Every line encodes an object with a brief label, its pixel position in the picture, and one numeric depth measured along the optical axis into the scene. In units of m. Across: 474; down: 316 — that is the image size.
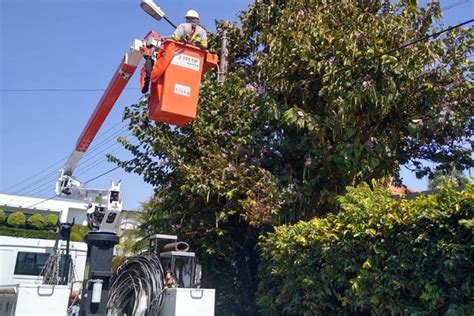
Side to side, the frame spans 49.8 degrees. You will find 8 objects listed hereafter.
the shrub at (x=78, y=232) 18.34
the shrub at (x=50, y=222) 26.22
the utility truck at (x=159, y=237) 6.44
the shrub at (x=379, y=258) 5.11
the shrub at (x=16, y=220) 27.70
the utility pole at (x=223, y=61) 11.01
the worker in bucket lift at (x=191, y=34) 6.92
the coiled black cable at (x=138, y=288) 6.94
